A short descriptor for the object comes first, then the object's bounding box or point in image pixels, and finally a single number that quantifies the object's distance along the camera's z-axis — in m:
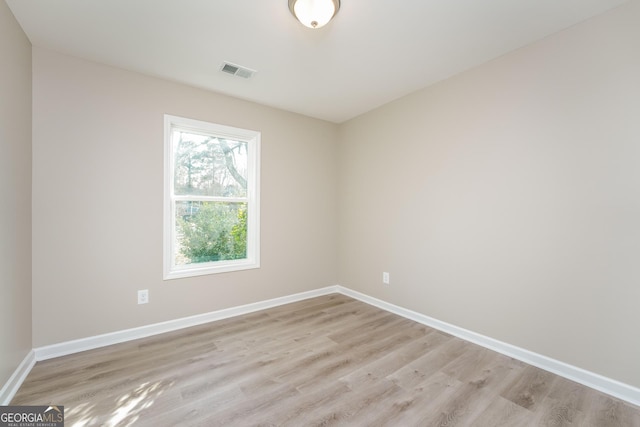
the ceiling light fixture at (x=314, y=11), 1.64
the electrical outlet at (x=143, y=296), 2.57
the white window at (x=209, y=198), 2.79
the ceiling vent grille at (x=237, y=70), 2.44
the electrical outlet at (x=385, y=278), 3.32
